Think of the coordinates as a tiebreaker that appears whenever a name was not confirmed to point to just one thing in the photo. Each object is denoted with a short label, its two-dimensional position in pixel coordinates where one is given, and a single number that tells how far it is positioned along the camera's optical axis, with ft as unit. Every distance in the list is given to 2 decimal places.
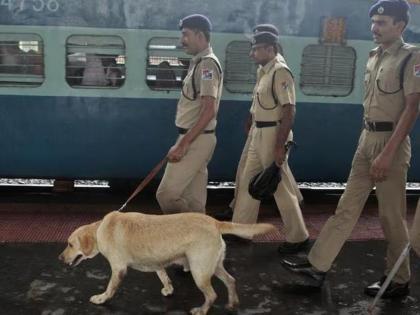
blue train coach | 18.66
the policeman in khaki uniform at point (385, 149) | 11.73
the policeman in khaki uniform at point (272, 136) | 14.69
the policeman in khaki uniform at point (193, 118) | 13.69
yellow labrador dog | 11.35
